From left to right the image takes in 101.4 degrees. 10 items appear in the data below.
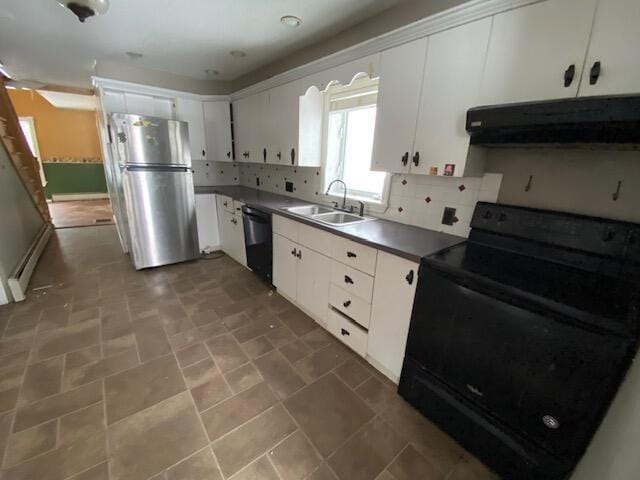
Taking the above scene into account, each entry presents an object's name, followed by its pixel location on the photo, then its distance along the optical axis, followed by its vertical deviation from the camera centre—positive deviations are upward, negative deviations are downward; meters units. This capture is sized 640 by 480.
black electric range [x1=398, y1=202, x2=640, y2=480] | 0.93 -0.61
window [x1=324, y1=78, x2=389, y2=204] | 2.31 +0.26
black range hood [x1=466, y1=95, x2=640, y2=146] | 0.97 +0.23
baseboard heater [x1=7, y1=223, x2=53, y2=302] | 2.43 -1.20
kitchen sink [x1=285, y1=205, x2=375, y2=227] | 2.25 -0.43
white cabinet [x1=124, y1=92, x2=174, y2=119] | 3.25 +0.64
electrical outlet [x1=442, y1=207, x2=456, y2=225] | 1.79 -0.28
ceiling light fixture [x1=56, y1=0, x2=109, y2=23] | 1.59 +0.88
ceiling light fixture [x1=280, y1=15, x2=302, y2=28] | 2.01 +1.09
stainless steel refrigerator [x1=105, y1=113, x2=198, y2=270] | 2.77 -0.34
